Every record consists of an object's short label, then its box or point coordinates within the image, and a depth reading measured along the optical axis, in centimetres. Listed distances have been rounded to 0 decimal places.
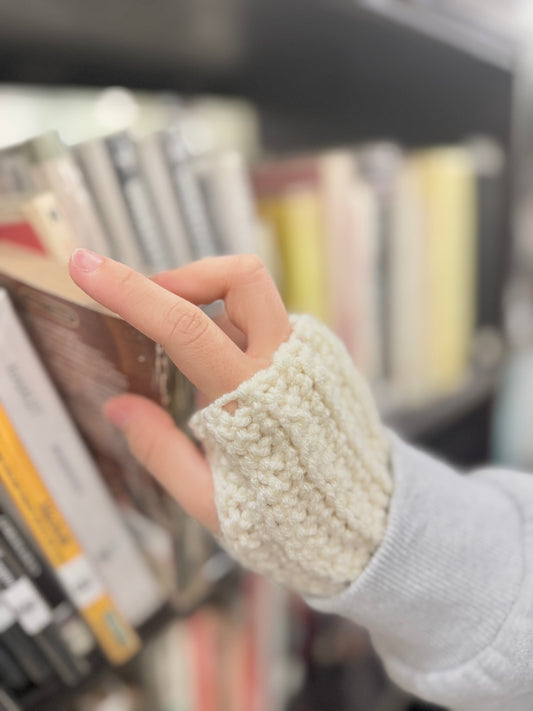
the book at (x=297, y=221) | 66
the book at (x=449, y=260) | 76
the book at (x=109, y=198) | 46
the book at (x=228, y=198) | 55
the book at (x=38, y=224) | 40
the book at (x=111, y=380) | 32
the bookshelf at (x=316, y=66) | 56
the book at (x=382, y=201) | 71
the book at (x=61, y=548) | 37
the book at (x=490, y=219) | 83
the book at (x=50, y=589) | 38
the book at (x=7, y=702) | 39
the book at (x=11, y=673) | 39
